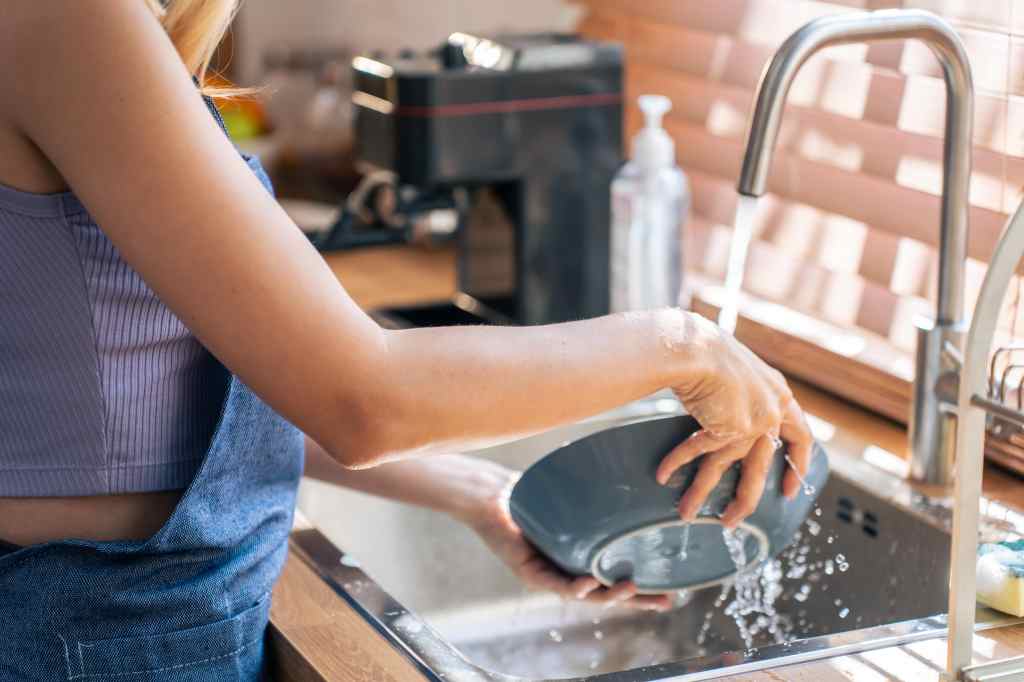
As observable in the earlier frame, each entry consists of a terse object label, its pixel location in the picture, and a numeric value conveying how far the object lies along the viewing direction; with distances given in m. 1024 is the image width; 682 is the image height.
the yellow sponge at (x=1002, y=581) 1.71
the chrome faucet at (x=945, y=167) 1.75
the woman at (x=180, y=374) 1.44
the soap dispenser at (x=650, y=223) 2.34
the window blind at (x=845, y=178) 1.99
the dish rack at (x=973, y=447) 1.55
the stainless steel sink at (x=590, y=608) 1.90
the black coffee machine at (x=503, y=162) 2.33
